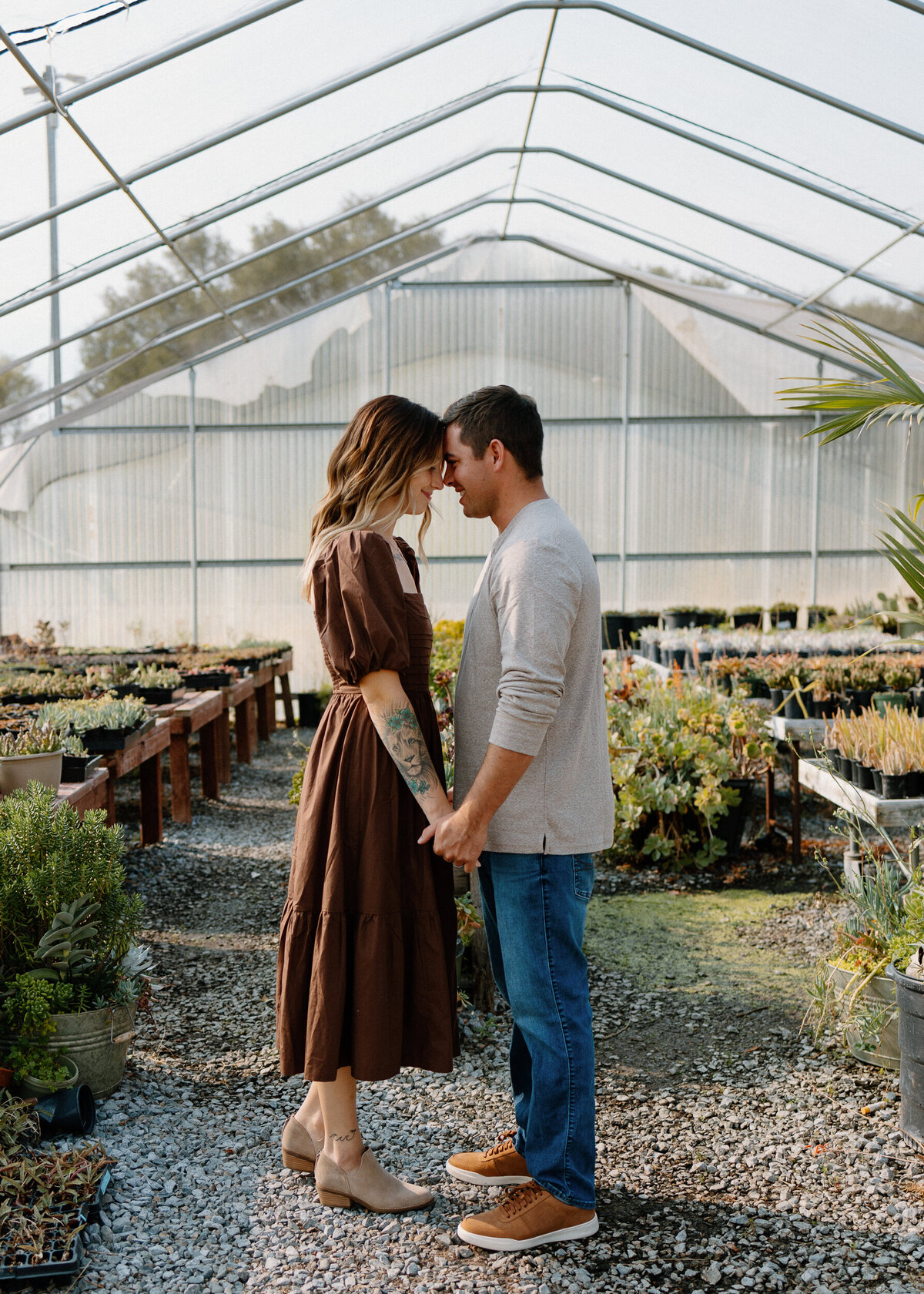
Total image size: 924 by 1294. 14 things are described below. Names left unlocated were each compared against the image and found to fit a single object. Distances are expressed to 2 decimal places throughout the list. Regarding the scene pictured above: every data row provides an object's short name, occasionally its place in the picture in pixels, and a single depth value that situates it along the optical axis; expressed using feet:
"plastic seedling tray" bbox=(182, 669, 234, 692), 20.86
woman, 6.26
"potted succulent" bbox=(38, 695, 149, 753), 13.35
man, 5.97
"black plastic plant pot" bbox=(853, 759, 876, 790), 12.62
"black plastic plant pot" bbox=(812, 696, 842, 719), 16.88
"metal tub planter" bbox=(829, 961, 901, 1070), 8.85
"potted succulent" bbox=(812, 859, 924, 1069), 8.85
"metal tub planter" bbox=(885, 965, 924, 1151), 7.69
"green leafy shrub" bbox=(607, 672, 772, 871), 14.87
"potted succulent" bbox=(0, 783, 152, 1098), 7.84
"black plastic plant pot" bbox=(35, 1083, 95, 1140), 7.38
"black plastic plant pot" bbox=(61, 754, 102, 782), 12.07
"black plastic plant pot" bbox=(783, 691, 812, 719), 17.16
